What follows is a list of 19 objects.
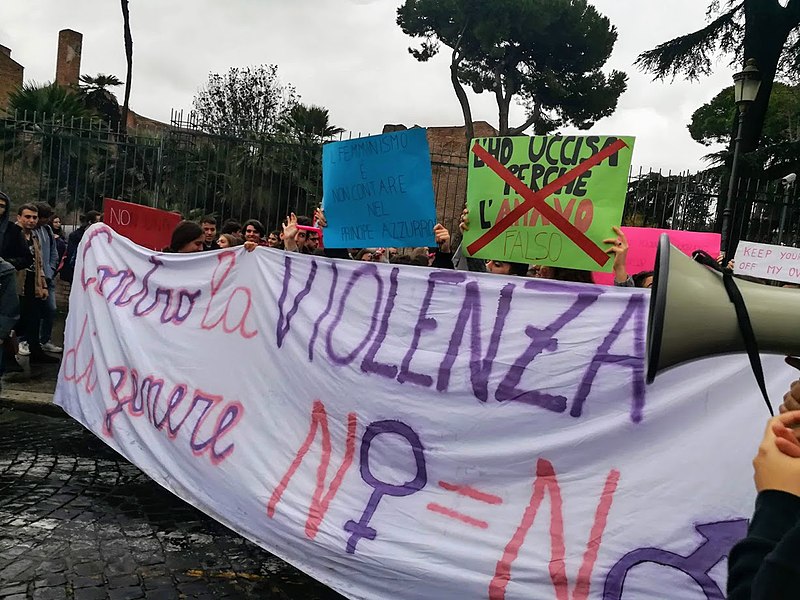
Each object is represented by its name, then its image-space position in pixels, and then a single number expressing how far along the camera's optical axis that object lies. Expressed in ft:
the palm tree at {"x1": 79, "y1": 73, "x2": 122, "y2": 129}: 90.99
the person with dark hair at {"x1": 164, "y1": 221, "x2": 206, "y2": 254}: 16.03
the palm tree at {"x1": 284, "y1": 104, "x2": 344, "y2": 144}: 67.26
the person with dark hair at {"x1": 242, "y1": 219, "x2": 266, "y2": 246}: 18.08
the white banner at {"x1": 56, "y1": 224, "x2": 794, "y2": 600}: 7.01
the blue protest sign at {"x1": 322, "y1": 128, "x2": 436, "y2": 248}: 12.32
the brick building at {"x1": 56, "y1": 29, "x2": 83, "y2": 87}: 121.90
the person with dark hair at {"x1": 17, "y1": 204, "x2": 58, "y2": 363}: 21.77
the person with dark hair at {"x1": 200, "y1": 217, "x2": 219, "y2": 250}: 22.29
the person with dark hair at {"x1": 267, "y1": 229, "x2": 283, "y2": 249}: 21.35
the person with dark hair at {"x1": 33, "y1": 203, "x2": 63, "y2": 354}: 22.99
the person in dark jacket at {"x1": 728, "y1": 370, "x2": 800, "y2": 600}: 3.11
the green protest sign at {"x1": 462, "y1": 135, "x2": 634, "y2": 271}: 10.61
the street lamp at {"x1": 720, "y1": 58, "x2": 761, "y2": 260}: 31.47
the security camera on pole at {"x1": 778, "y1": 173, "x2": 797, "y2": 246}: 30.32
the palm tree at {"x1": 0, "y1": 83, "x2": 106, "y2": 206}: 29.19
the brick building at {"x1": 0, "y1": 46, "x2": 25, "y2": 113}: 112.88
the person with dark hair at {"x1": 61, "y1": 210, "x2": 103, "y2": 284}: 25.07
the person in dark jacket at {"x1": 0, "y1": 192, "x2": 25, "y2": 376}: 18.40
